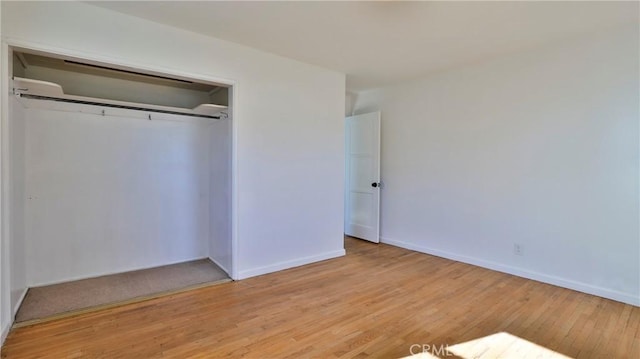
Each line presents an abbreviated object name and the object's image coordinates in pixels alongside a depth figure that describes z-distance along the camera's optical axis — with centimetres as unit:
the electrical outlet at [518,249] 349
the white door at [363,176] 489
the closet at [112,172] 304
